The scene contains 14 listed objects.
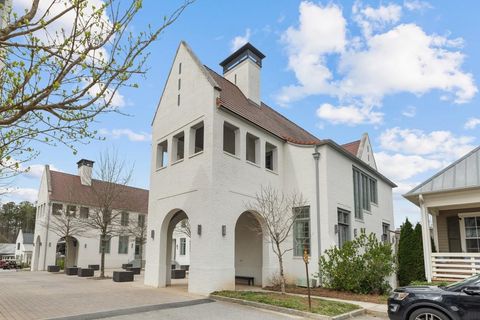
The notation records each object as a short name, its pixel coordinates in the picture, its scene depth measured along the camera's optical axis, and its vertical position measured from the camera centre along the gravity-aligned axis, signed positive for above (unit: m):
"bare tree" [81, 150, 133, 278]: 22.00 +2.06
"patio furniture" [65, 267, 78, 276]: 24.63 -2.87
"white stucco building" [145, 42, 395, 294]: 13.59 +2.26
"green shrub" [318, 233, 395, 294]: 13.55 -1.41
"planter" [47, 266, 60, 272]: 28.42 -3.07
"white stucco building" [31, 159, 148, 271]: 33.84 +1.23
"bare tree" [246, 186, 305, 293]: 15.32 +0.99
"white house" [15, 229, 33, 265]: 49.91 -2.55
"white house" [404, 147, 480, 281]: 11.96 +0.68
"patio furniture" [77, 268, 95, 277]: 22.72 -2.74
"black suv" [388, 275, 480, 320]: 6.66 -1.38
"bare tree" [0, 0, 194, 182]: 5.48 +2.75
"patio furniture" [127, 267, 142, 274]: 24.80 -2.81
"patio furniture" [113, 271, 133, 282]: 18.20 -2.36
